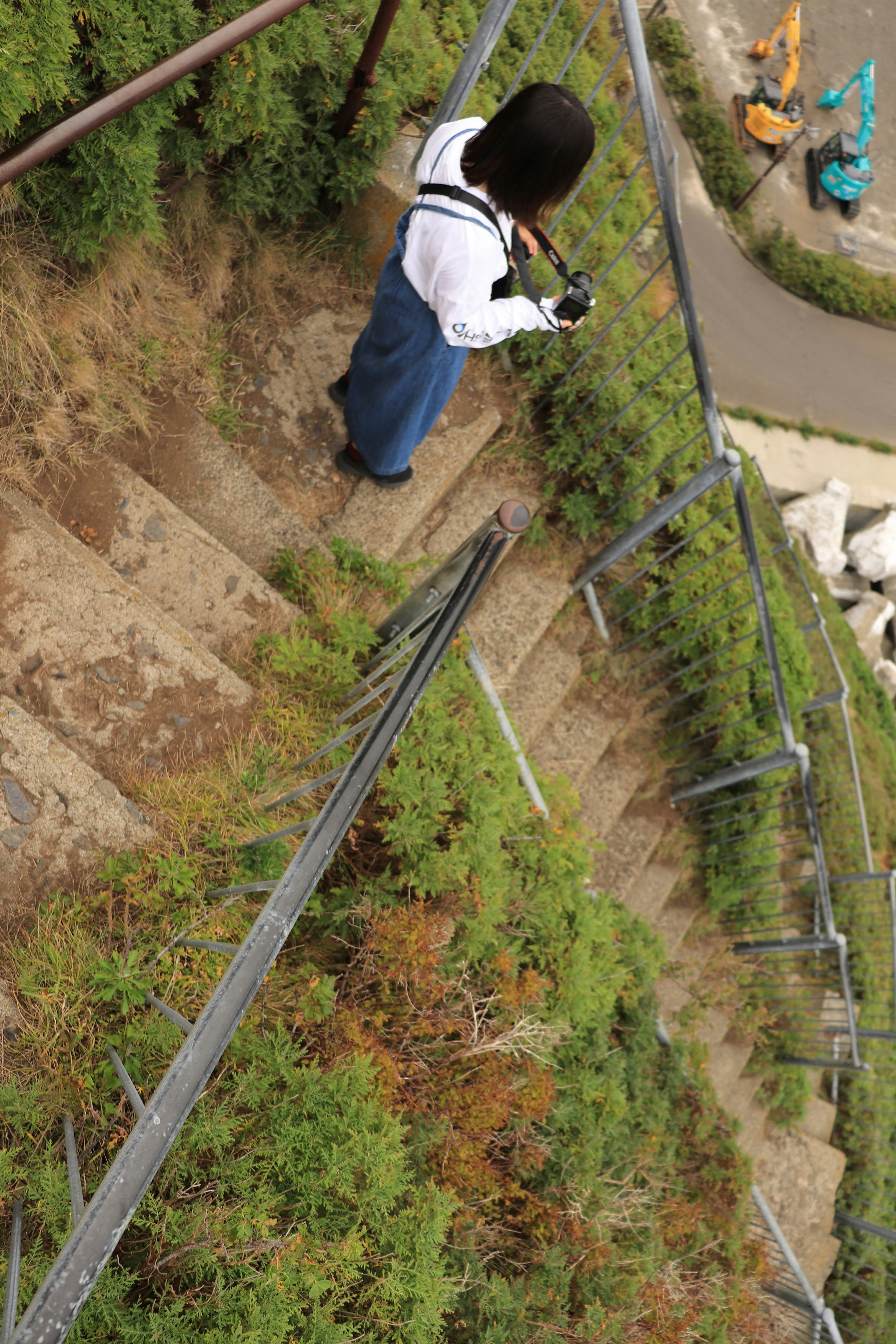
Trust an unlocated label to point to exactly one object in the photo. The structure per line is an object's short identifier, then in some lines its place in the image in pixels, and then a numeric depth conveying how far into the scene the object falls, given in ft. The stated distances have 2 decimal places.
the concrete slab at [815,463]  42.32
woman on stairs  7.42
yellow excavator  50.80
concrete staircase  7.97
